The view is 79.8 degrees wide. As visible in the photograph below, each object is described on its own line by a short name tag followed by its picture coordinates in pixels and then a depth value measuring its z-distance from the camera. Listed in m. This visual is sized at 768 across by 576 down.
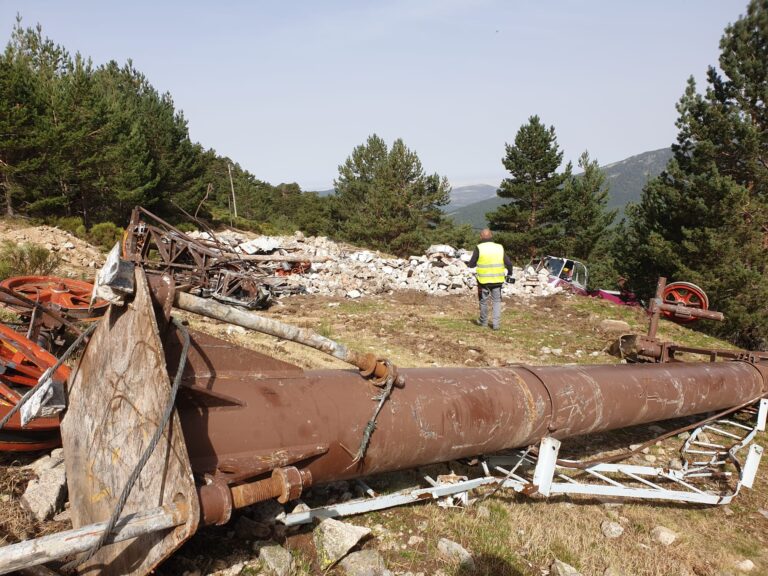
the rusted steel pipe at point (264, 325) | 1.80
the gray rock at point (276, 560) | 2.26
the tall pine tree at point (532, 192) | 26.24
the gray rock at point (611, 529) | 3.17
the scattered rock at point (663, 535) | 3.16
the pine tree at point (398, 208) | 28.23
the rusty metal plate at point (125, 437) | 1.63
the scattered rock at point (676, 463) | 4.44
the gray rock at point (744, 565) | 3.03
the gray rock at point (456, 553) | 2.59
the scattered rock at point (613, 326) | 9.62
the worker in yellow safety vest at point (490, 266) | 8.55
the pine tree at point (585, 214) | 27.19
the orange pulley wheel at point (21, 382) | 2.81
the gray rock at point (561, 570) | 2.61
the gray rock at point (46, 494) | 2.49
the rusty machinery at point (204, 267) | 10.19
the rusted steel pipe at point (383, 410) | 1.98
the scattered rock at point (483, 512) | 3.10
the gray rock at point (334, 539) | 2.41
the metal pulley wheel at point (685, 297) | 8.05
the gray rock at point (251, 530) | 2.47
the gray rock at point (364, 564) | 2.39
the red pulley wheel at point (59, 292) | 4.76
